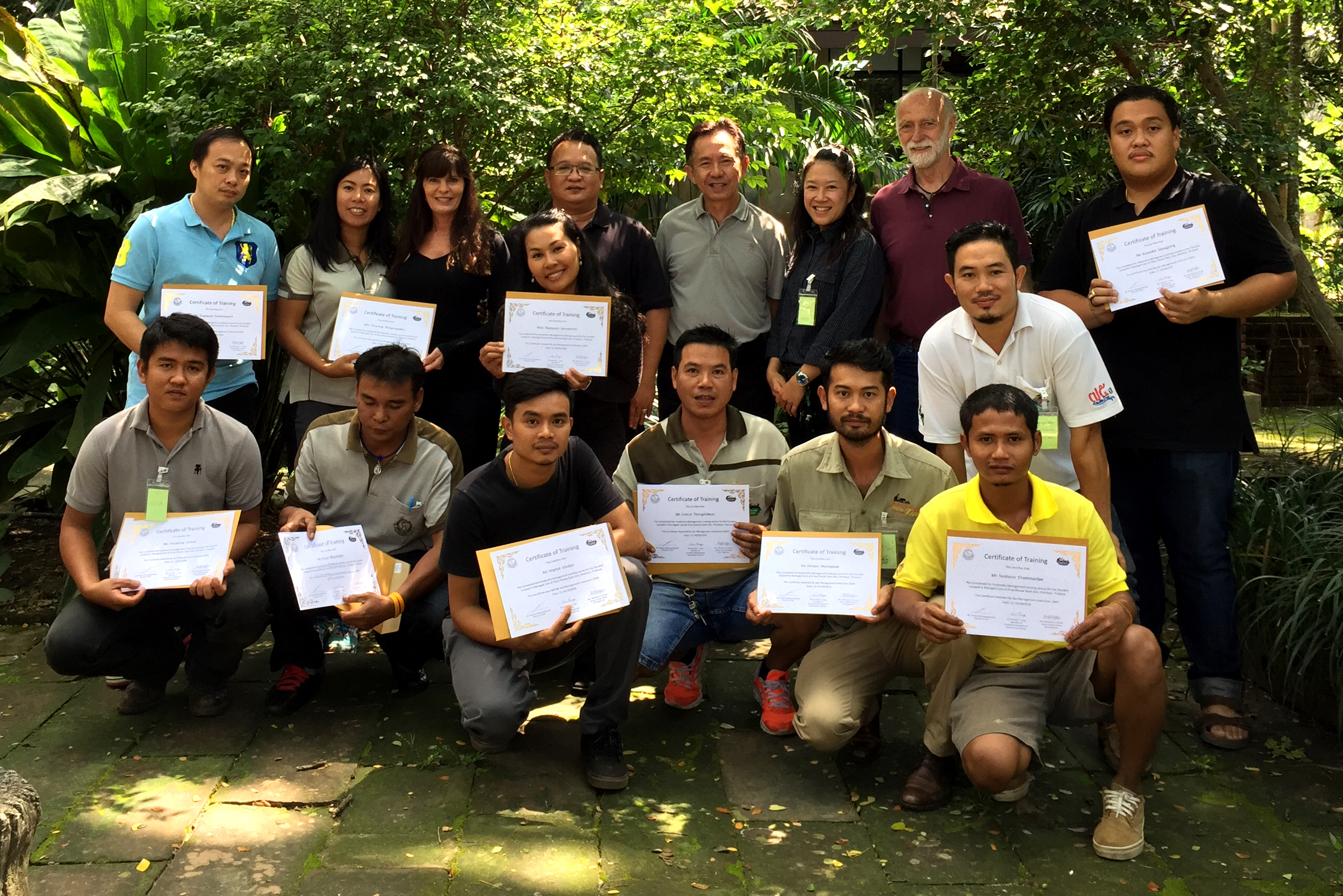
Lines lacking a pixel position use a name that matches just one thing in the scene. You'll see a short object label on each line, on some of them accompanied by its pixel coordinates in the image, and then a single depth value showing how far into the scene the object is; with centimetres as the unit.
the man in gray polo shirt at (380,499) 395
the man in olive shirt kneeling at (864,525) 341
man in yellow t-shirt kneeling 316
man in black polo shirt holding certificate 373
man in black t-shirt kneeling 350
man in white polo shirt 357
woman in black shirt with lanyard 424
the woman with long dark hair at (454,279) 439
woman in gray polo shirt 439
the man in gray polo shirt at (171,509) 377
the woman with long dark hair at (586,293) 426
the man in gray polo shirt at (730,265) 457
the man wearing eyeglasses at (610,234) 449
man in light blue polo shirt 419
